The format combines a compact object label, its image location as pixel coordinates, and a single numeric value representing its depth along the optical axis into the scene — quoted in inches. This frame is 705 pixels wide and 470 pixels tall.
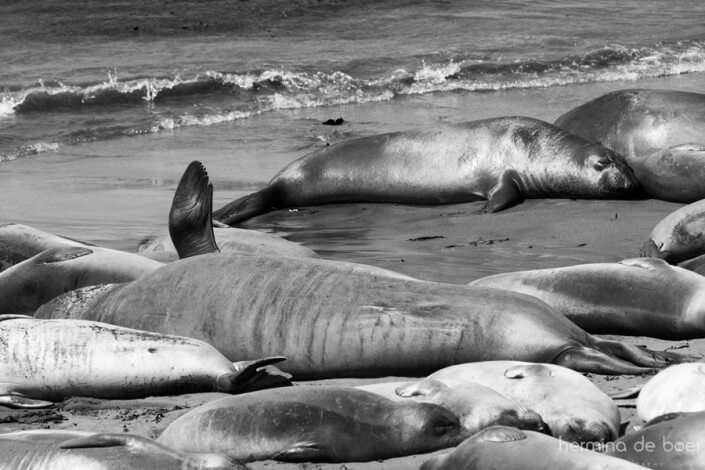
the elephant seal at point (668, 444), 265.3
